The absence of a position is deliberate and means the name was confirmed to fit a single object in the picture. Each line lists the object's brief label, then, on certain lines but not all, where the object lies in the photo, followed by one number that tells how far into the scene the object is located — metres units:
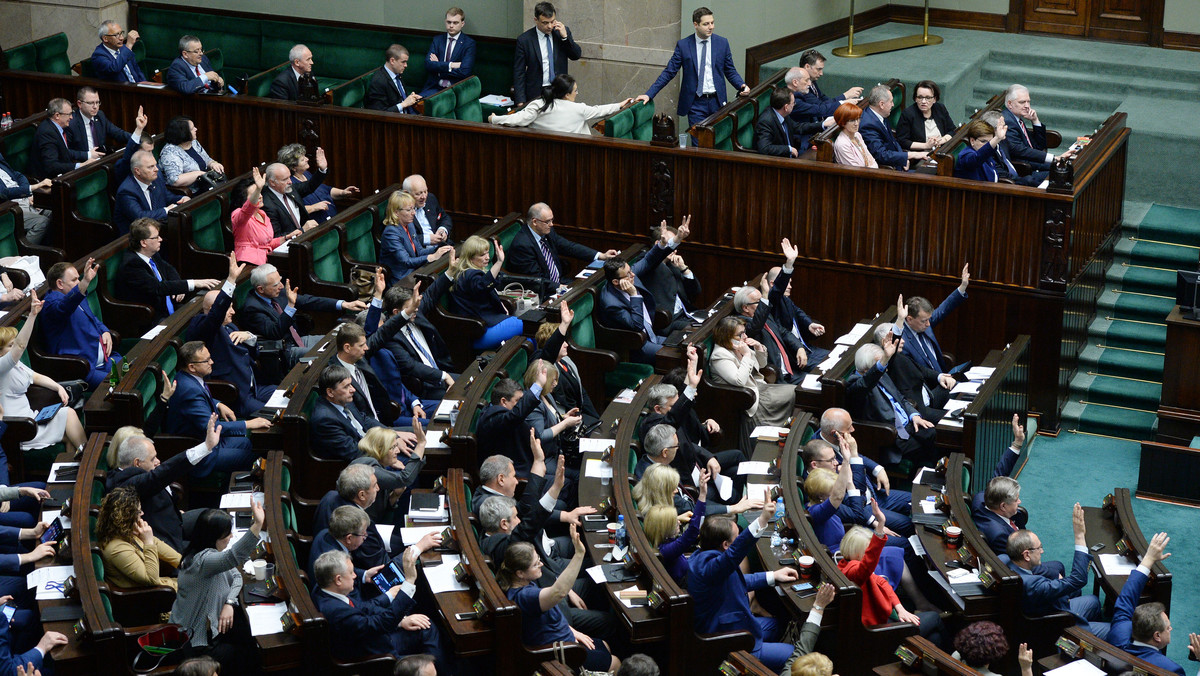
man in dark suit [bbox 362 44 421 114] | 21.45
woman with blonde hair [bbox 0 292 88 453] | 14.27
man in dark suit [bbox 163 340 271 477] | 14.16
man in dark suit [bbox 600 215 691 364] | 17.17
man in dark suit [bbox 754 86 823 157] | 19.47
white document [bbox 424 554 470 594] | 11.68
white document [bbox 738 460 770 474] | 14.24
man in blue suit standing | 21.37
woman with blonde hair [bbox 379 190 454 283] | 18.31
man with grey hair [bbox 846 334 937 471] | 15.66
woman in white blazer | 20.03
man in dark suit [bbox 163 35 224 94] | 21.30
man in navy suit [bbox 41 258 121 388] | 15.46
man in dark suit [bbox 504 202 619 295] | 18.36
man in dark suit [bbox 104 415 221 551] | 12.39
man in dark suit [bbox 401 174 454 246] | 18.95
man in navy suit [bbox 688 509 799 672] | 11.37
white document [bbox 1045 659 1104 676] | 11.33
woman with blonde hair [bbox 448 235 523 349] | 17.05
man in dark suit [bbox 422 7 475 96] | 23.12
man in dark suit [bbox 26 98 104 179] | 19.89
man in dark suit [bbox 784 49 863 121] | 20.86
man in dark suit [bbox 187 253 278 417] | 15.22
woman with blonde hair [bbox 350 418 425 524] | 12.94
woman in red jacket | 11.87
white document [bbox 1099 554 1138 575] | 13.14
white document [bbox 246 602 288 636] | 11.16
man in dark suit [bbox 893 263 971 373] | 16.59
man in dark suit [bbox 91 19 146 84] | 21.81
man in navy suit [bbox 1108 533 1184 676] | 11.58
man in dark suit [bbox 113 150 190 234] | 18.61
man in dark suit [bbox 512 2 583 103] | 22.08
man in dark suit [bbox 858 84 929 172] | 19.12
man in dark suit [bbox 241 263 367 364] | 16.12
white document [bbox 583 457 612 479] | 13.76
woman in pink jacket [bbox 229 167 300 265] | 18.31
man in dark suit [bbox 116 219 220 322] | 16.86
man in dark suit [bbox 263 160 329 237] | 18.73
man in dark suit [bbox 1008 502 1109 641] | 12.33
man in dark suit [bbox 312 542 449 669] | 10.93
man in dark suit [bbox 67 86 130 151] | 20.44
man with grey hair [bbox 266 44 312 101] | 21.55
